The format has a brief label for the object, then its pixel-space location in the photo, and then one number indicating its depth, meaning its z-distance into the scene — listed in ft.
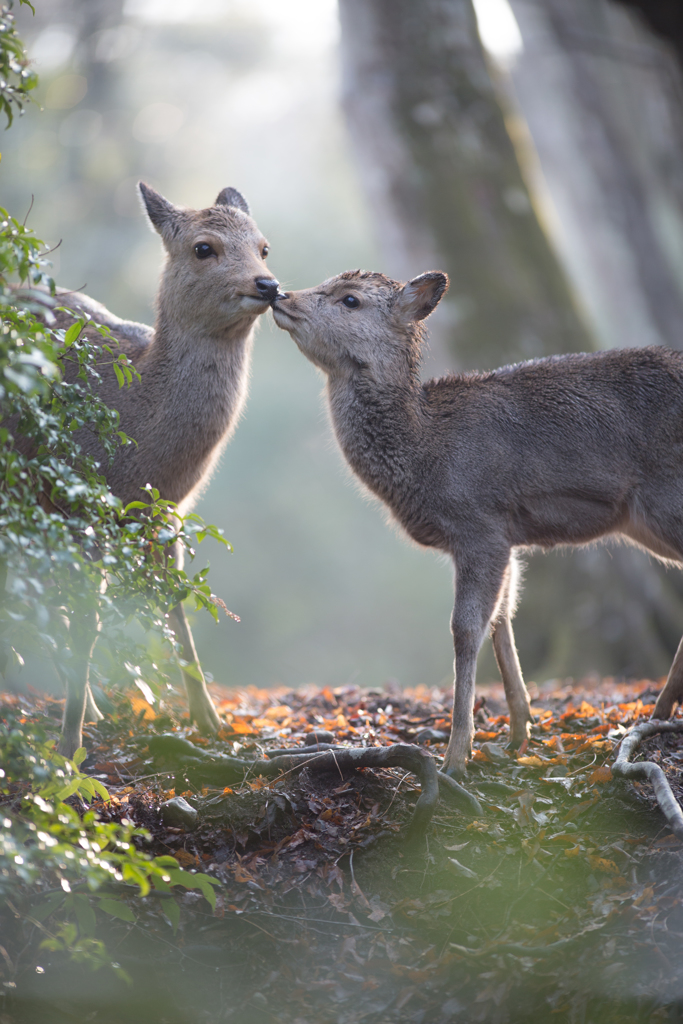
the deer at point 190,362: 35.29
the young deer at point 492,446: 32.45
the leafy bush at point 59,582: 18.93
